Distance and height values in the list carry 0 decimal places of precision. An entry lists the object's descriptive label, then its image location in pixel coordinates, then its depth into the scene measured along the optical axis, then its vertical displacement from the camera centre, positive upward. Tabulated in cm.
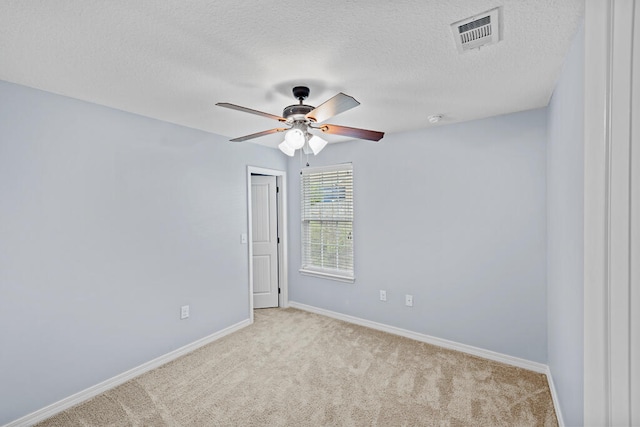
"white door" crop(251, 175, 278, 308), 445 -43
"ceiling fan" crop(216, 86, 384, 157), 199 +64
